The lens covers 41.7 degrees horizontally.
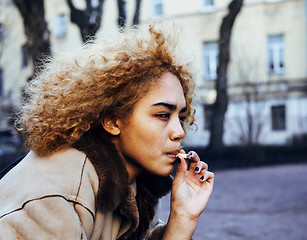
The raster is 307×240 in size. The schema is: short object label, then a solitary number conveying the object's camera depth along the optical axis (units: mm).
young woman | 1540
